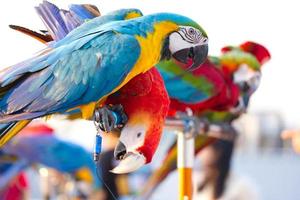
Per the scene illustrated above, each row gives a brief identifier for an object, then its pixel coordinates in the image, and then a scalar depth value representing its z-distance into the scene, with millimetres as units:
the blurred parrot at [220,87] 3212
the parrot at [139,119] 2076
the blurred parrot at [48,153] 4424
